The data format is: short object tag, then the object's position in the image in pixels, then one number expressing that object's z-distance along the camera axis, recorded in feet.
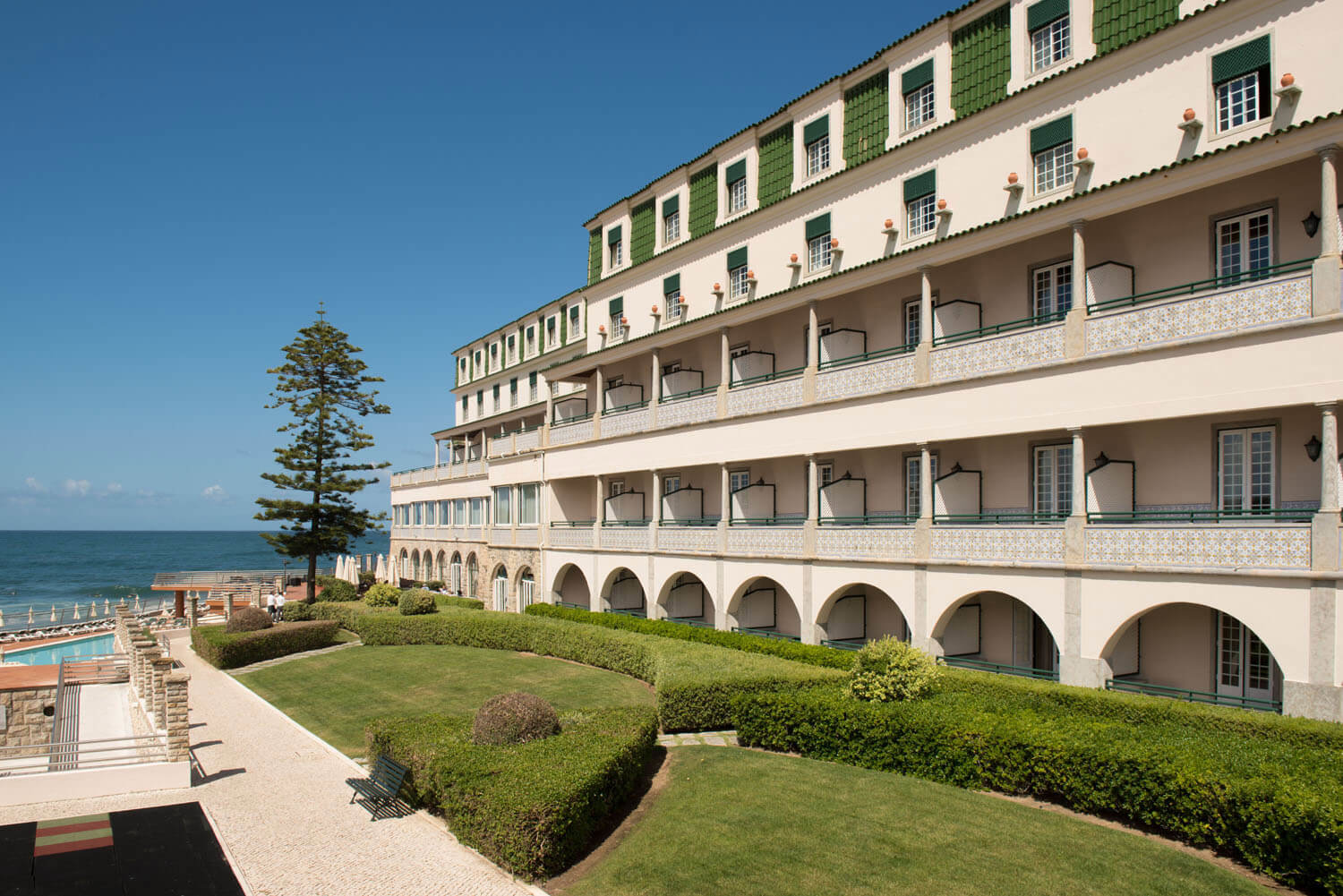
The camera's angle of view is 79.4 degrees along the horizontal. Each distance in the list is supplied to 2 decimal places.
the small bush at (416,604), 112.98
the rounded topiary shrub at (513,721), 45.60
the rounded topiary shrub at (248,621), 109.09
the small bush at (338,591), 146.41
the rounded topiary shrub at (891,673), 50.34
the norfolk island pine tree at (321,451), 162.81
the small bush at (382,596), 128.77
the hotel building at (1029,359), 45.52
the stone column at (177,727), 51.93
